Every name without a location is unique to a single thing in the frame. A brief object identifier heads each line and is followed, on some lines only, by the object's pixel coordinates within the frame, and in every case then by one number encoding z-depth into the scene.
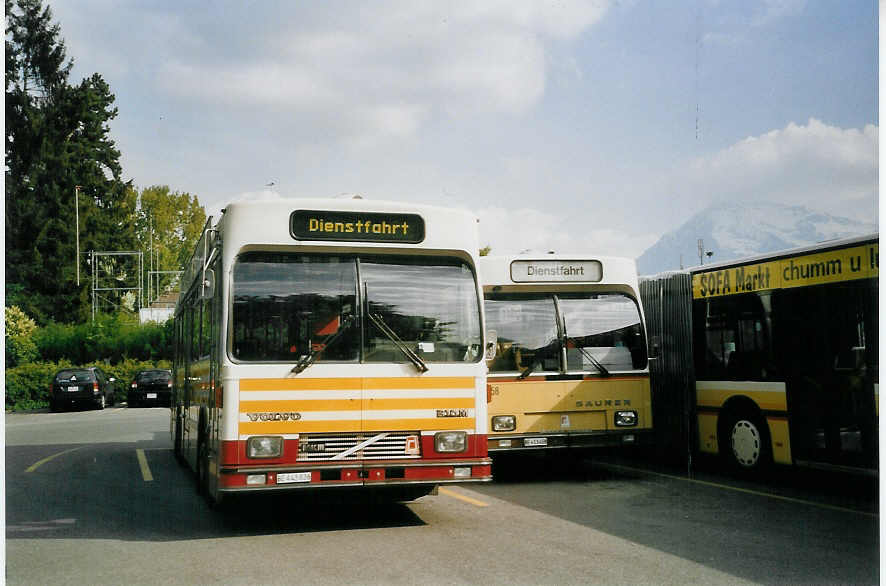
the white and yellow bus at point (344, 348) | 8.10
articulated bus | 10.25
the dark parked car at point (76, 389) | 35.25
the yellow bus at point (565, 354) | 12.21
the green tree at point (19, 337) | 40.84
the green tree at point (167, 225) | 60.31
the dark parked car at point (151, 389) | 36.28
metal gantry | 53.88
